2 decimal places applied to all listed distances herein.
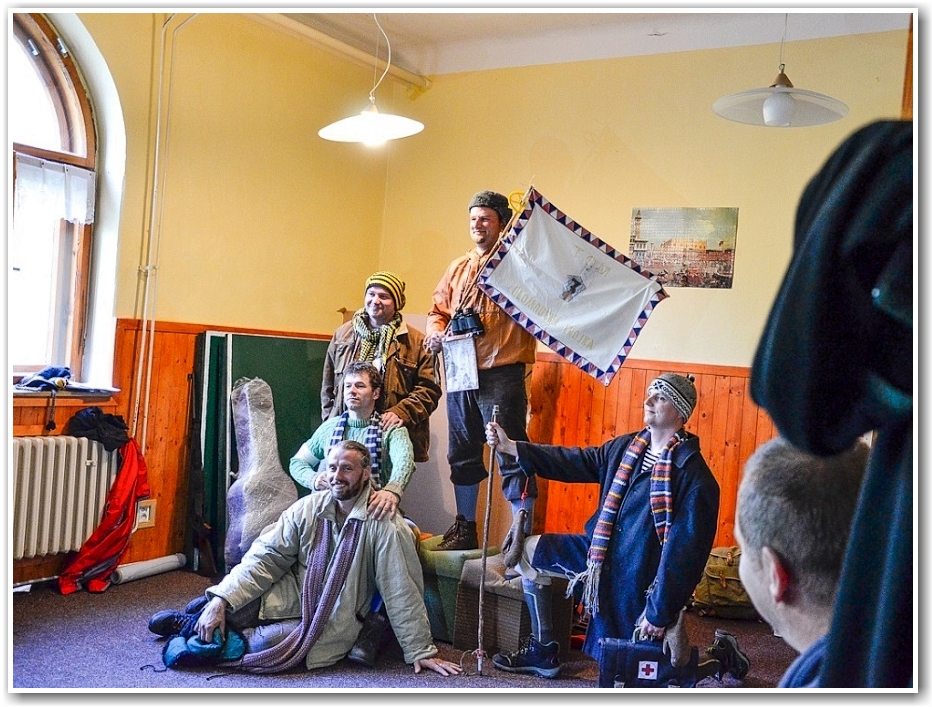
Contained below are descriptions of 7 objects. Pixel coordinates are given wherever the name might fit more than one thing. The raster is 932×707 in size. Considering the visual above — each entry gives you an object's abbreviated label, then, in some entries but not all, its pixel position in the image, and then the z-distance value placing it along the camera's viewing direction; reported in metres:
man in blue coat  2.27
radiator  2.84
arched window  2.83
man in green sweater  2.81
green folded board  3.27
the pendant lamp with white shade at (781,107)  2.34
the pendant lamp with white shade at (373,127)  2.87
